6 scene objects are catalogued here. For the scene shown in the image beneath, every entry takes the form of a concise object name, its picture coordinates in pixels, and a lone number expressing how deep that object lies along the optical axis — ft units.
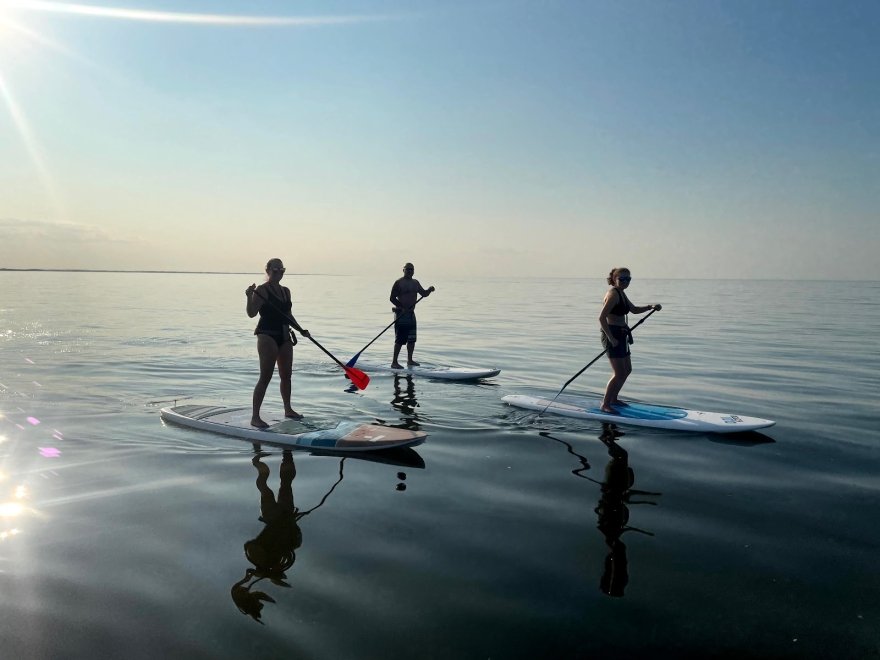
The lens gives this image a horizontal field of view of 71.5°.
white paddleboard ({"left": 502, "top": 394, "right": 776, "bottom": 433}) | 25.82
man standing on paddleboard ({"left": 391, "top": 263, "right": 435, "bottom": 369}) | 43.86
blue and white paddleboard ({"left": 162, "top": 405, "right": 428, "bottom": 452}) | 22.94
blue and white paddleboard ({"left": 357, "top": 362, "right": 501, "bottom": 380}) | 40.40
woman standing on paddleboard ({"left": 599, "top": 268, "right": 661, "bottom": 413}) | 28.09
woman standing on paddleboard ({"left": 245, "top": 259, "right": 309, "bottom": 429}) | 24.95
